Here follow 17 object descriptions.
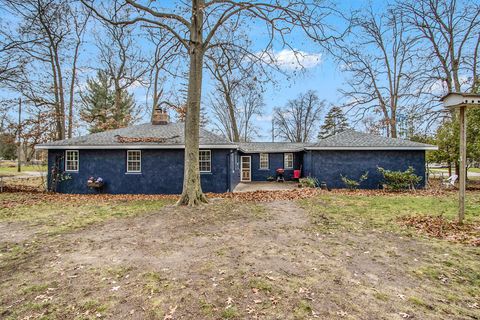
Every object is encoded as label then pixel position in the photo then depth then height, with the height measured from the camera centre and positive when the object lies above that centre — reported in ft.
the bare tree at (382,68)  71.97 +27.11
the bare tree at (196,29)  32.14 +16.70
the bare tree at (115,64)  70.54 +29.19
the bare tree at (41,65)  33.12 +17.81
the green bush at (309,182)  52.23 -4.36
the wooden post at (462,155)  21.80 +0.39
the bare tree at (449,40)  58.44 +28.08
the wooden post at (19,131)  63.36 +7.33
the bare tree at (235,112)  95.91 +21.06
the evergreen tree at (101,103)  91.91 +21.06
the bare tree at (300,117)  137.69 +22.86
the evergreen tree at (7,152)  137.47 +5.02
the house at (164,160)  47.19 +0.08
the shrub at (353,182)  50.59 -4.12
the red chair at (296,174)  68.39 -3.48
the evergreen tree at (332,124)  138.82 +19.20
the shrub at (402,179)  48.24 -3.44
